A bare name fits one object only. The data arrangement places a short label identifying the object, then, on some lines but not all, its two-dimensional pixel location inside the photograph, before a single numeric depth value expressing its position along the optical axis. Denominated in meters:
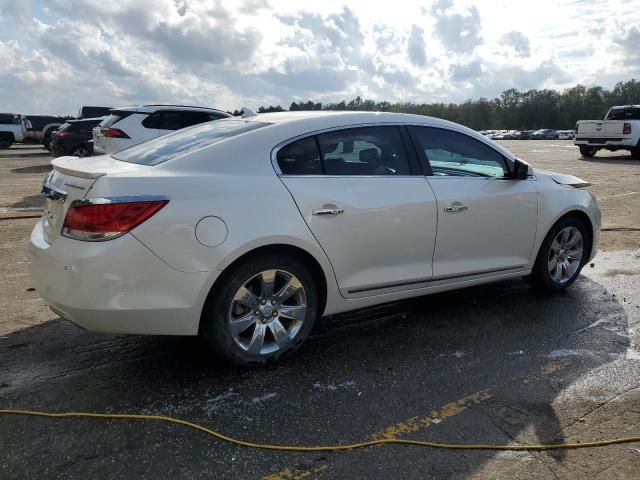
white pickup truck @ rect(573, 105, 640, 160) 21.09
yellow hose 2.85
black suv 15.93
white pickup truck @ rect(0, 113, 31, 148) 30.44
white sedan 3.20
